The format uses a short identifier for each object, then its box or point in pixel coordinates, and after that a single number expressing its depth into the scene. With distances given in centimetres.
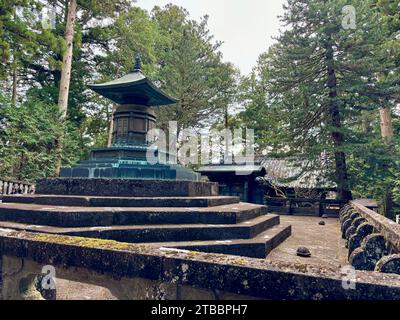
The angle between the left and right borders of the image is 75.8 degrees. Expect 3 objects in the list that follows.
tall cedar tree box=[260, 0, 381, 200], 1325
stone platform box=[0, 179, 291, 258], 451
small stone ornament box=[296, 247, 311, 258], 505
